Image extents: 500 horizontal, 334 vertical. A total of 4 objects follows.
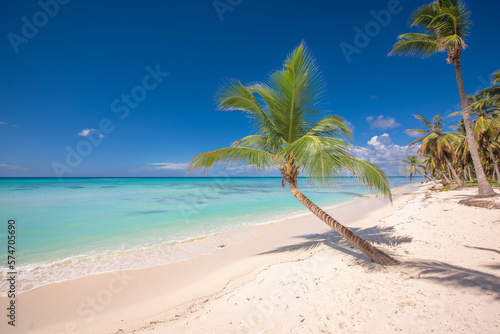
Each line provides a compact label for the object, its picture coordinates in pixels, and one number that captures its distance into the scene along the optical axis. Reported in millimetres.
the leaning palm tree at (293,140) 3321
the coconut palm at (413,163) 43031
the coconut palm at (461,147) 20625
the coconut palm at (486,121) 15703
